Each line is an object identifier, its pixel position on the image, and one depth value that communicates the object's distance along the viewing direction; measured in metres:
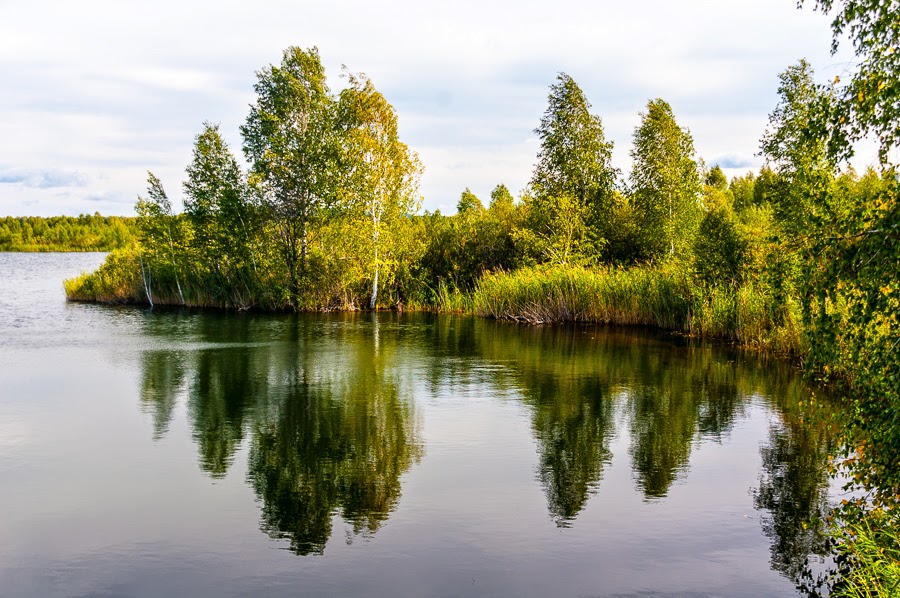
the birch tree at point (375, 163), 32.78
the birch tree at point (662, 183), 33.62
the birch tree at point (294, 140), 32.78
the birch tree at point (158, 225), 35.78
